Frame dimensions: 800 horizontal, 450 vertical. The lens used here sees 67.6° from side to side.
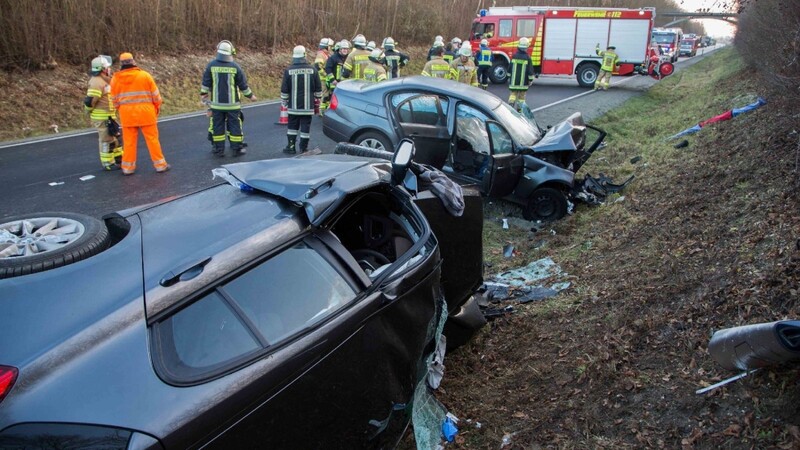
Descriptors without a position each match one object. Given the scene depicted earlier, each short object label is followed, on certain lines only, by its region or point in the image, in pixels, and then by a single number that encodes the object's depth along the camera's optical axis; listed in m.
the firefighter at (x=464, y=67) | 14.92
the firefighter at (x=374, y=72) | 12.10
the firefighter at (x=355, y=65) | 12.82
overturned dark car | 1.85
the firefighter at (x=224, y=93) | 9.04
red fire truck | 23.64
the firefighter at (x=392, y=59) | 15.38
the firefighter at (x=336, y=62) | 13.42
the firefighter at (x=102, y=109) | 8.59
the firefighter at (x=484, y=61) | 18.95
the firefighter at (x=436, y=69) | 13.70
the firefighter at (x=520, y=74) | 13.93
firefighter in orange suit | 8.15
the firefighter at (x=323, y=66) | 13.95
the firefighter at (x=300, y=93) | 9.62
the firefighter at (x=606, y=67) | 20.95
